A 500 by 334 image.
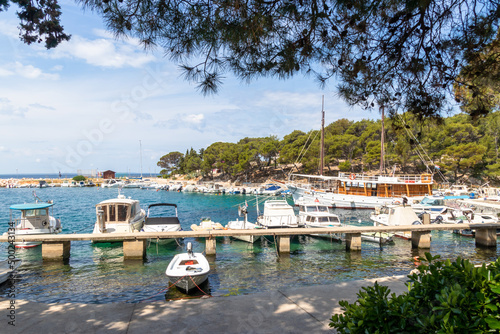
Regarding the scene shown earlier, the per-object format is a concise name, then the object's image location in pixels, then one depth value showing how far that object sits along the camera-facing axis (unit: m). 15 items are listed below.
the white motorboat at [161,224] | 17.22
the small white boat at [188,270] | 10.16
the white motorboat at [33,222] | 16.53
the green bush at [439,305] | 2.23
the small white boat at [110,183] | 85.14
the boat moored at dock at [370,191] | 34.72
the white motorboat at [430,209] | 22.91
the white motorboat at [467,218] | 19.39
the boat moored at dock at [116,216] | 17.44
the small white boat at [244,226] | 17.50
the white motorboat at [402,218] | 18.48
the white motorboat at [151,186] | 76.97
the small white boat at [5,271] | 10.50
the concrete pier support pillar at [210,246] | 14.83
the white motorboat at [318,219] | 18.59
